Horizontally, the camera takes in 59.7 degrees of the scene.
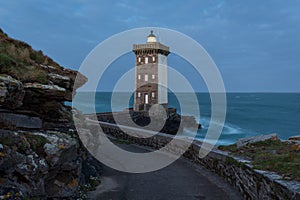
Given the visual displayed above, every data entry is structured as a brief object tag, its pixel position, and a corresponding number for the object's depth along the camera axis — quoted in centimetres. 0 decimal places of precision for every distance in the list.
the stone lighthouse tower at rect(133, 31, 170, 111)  4597
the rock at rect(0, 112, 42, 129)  563
